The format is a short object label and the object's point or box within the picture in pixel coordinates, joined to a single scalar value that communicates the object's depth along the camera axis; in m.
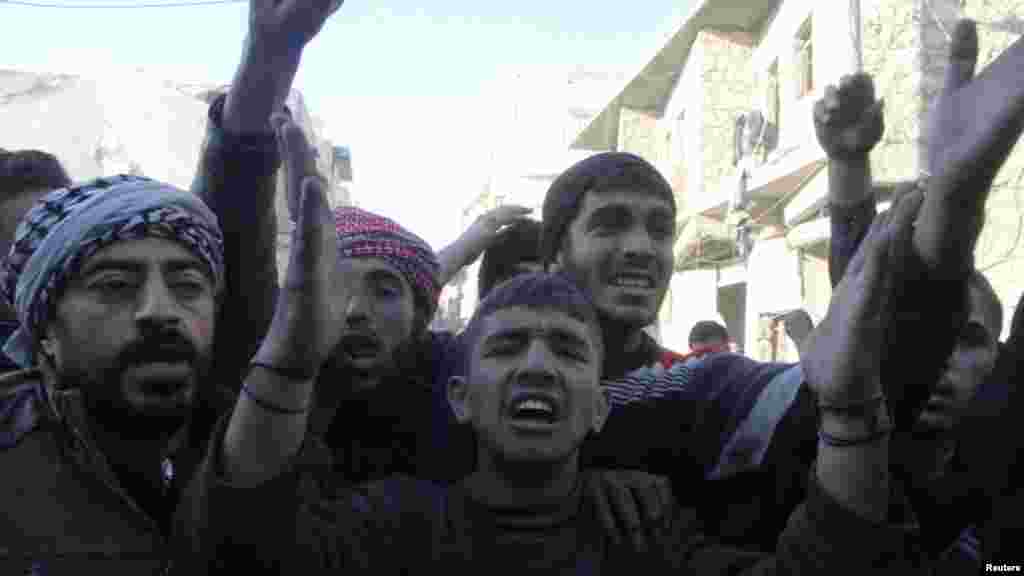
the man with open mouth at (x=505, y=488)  1.63
